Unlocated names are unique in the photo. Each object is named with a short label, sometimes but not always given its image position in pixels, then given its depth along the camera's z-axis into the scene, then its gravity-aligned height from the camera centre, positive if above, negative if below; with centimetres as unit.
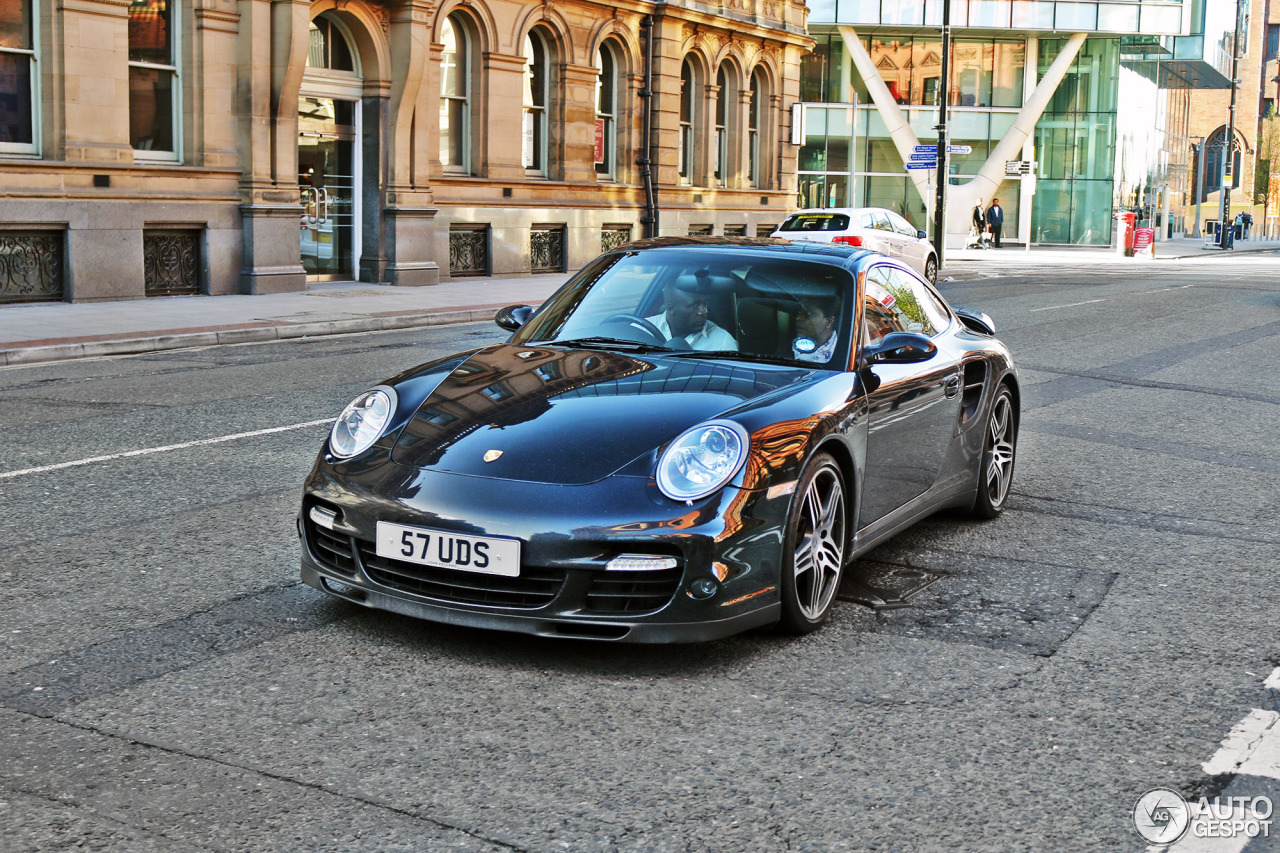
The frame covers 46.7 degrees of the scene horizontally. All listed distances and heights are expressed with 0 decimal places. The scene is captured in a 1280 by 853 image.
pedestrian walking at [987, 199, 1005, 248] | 5250 +124
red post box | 4850 +76
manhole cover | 559 -130
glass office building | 5428 +579
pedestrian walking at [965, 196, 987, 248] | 5306 +82
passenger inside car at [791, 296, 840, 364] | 568 -30
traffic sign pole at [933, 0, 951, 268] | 3228 +219
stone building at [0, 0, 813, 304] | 1920 +175
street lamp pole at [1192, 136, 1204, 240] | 6807 +400
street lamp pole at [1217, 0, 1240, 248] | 6091 +382
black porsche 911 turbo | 457 -69
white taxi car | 2639 +38
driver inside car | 578 -28
